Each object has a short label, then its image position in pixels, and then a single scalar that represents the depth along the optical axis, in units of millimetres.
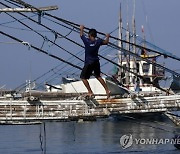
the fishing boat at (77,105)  19422
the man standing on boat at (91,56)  19047
